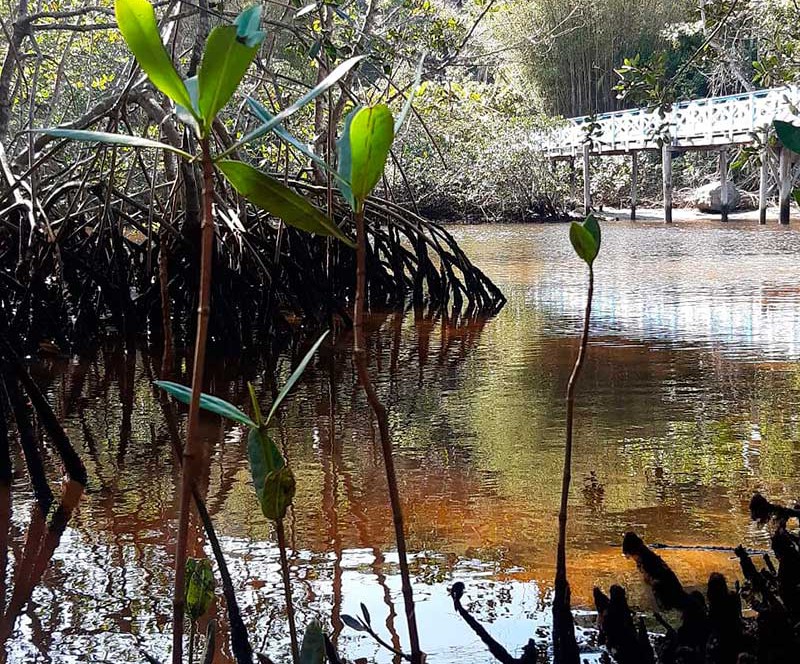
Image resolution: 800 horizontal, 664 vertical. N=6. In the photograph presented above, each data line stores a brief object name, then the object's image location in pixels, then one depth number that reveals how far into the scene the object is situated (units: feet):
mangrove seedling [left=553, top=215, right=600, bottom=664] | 4.89
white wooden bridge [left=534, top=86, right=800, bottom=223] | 70.59
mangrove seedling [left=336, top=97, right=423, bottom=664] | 4.13
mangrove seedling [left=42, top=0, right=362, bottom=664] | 3.84
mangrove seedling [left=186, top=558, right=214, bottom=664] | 5.24
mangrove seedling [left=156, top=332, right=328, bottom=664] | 4.70
